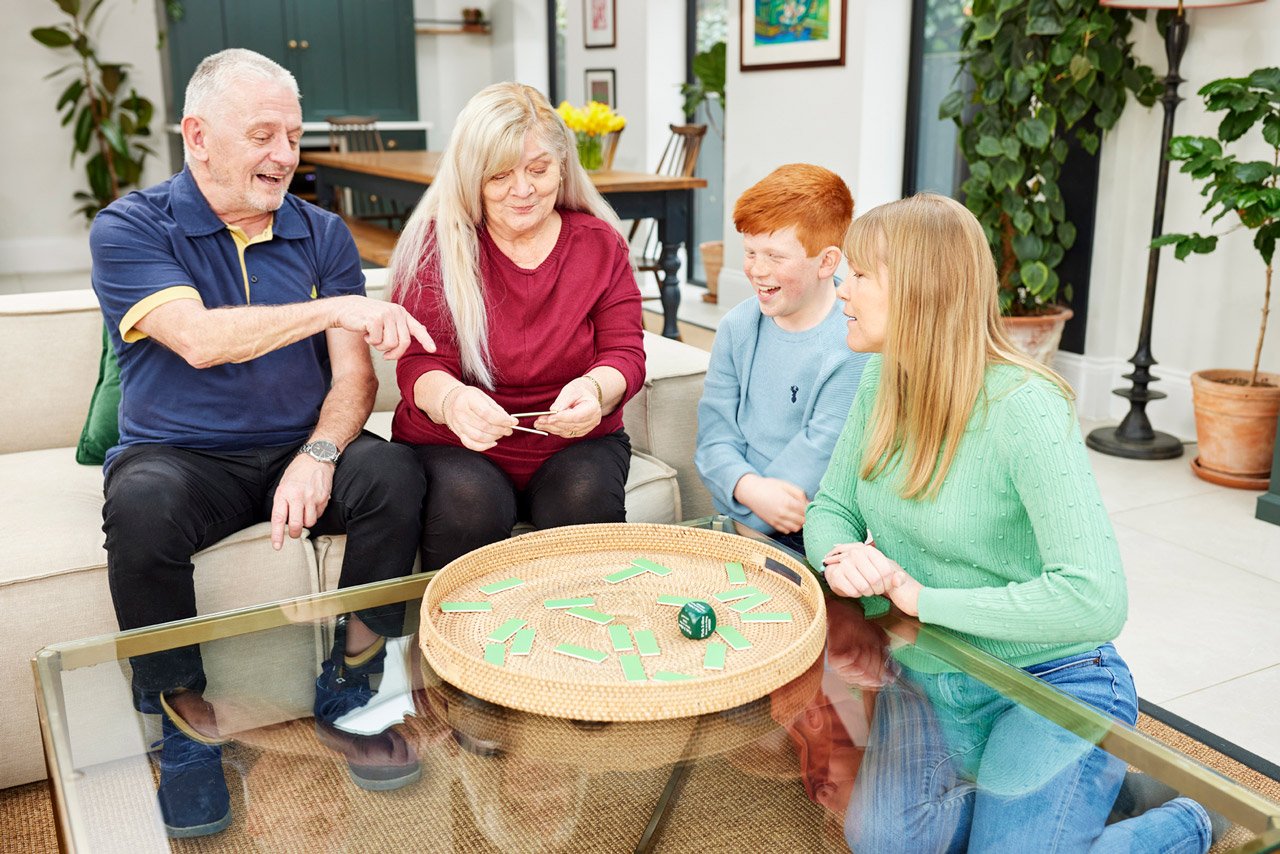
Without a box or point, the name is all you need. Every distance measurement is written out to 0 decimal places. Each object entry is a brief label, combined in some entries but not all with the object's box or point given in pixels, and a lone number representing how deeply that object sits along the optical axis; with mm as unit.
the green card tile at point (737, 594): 1358
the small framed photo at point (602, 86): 7031
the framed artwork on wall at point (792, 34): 4734
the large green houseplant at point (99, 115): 6809
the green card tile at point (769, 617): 1295
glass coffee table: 1044
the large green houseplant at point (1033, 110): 3457
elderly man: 1691
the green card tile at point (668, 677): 1121
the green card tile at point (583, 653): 1193
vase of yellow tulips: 4617
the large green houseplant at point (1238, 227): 2881
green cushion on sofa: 2039
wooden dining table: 4340
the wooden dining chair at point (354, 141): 6478
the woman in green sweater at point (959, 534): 1092
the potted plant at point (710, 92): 5863
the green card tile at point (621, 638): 1224
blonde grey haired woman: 1799
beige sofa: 1672
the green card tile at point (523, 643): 1205
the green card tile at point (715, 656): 1172
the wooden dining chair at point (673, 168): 5242
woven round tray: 1104
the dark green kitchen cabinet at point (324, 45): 7180
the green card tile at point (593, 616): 1285
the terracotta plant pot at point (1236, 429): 3115
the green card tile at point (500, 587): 1358
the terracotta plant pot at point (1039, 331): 3713
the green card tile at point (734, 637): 1229
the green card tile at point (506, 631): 1231
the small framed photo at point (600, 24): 6875
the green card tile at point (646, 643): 1213
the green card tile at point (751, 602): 1330
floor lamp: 3289
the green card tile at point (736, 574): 1420
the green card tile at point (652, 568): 1442
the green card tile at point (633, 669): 1139
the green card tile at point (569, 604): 1318
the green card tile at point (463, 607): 1301
